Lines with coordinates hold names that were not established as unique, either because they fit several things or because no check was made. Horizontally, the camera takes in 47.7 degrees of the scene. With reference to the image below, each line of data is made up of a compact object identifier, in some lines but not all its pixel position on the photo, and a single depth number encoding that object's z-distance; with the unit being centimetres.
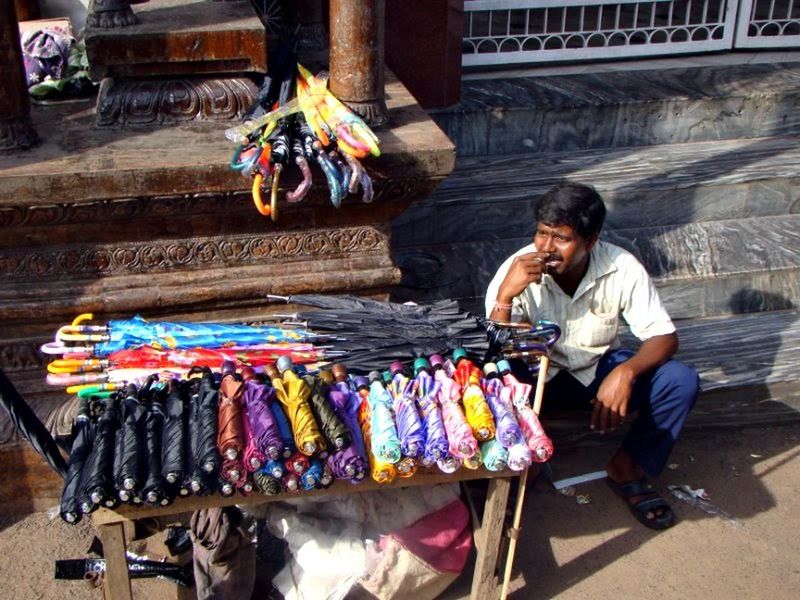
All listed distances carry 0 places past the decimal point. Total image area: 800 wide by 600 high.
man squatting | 331
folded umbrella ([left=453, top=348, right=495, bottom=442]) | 265
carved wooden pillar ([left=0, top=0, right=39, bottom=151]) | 328
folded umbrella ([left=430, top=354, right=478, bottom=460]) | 262
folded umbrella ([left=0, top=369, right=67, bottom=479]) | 262
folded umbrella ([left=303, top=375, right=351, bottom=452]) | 258
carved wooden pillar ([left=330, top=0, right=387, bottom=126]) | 349
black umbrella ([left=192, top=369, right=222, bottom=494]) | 248
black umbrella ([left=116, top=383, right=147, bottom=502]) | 244
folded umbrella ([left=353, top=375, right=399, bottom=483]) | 261
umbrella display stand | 257
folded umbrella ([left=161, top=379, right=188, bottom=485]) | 248
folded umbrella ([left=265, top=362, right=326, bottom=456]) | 254
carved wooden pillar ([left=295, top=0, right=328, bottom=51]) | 480
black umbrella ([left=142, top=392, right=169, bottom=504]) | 244
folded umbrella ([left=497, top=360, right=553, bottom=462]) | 269
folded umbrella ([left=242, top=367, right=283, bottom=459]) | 252
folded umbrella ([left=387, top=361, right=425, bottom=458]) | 262
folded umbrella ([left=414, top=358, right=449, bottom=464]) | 262
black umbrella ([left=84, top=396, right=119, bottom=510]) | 242
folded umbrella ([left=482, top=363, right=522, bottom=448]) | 266
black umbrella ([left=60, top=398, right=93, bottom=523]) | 243
